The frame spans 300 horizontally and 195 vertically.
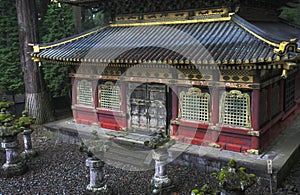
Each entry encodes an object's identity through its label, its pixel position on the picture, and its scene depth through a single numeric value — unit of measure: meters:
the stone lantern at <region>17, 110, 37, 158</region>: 10.91
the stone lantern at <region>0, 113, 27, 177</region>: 9.63
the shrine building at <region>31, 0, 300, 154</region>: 9.19
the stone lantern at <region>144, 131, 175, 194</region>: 8.17
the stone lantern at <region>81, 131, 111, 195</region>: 8.08
